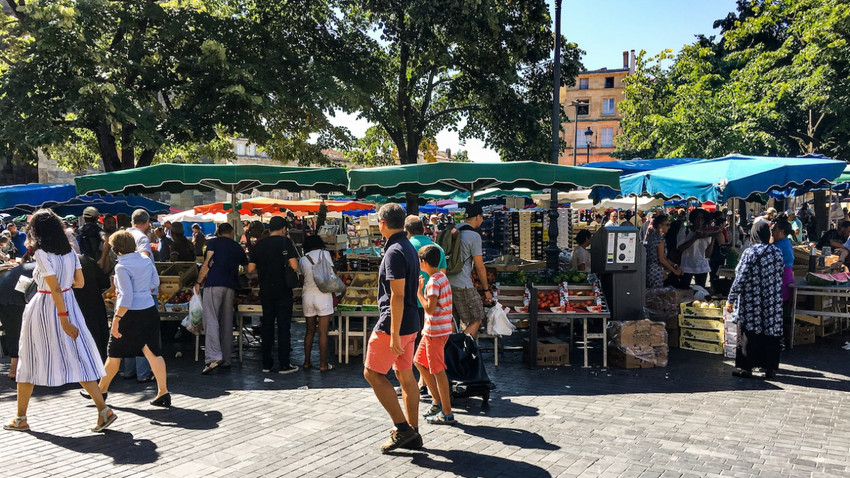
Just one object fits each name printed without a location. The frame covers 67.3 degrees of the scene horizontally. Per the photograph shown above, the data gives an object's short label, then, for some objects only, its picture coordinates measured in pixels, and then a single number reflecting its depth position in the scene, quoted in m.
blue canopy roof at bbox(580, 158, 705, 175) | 12.01
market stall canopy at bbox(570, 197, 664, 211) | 18.42
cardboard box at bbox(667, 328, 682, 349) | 8.90
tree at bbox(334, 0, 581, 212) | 15.63
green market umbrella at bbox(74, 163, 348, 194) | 8.74
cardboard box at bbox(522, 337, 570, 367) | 7.88
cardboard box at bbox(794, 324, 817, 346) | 9.11
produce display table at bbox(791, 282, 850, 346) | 8.74
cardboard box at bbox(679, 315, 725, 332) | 8.56
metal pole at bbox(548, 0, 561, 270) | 13.01
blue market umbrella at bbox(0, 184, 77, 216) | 11.94
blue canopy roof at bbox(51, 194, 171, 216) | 13.87
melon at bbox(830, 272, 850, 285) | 8.86
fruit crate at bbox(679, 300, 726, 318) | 8.59
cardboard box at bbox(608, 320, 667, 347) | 7.77
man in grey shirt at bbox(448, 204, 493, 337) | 7.00
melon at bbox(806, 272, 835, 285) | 8.79
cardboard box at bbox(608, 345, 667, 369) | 7.71
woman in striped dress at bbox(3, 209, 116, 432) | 5.18
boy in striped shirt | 5.26
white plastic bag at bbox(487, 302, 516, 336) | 7.44
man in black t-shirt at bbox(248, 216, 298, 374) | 7.43
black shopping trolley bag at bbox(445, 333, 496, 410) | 5.99
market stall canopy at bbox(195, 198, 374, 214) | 19.73
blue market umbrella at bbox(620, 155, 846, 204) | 8.81
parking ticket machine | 8.18
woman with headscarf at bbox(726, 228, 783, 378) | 7.10
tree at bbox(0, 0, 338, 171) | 13.45
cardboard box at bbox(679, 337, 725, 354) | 8.51
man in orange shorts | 4.59
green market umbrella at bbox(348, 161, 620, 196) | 8.26
